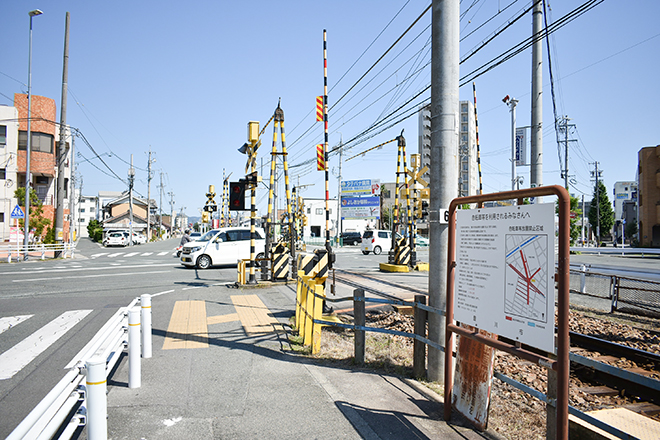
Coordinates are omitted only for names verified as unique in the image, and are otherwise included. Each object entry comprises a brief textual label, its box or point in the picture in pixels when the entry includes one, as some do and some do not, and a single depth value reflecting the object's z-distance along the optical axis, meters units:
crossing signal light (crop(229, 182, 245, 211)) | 13.06
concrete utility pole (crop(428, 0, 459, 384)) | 5.05
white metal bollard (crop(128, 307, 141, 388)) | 4.94
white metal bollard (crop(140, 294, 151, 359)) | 5.78
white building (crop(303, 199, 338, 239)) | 76.31
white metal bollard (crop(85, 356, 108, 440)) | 3.18
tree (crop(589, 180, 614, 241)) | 61.84
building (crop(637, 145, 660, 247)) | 40.41
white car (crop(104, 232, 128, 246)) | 44.94
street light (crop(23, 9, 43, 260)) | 24.30
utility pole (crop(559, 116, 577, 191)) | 36.62
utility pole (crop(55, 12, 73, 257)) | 25.62
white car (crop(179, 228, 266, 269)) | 19.47
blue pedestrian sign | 23.62
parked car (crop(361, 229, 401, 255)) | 33.77
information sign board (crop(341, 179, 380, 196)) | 49.22
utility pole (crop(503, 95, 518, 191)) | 22.80
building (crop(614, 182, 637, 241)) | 101.94
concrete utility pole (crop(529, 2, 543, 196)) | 9.72
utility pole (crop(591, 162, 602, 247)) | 55.97
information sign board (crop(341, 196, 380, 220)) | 49.62
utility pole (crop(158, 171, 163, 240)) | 81.25
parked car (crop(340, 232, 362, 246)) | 55.25
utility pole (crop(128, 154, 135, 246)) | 48.38
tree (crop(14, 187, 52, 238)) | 28.45
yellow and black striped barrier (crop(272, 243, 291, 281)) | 13.93
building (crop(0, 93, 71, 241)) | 33.75
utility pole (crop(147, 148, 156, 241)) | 62.73
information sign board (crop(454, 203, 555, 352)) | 3.10
